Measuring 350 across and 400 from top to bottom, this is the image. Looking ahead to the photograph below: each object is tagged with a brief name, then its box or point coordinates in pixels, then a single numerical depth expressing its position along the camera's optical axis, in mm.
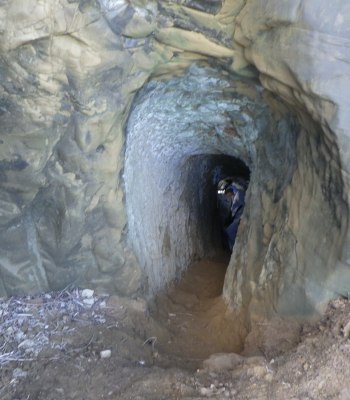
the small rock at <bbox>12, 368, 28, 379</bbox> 2293
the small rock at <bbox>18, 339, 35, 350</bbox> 2577
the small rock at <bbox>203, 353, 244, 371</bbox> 2488
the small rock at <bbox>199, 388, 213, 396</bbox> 2086
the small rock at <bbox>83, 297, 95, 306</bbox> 3230
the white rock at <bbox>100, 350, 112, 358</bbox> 2567
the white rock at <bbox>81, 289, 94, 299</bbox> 3301
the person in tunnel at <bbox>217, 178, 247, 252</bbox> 8903
